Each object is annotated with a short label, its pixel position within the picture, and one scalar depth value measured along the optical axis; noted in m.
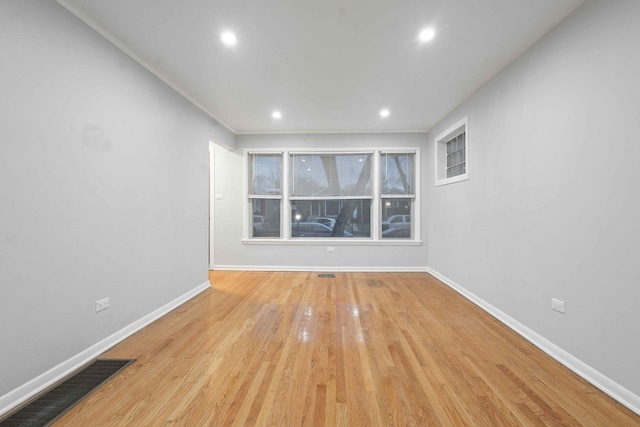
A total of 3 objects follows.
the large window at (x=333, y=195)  5.17
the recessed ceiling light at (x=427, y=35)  2.20
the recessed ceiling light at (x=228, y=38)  2.26
